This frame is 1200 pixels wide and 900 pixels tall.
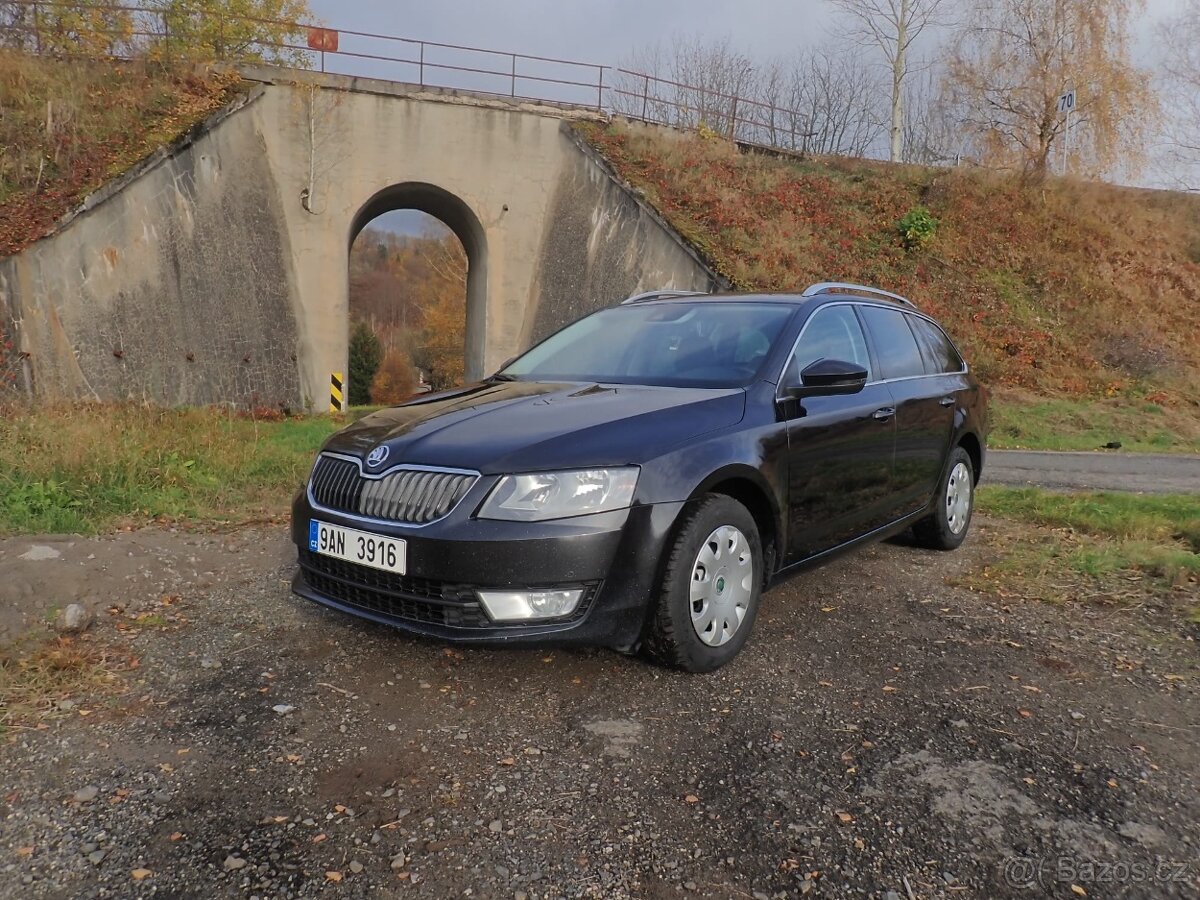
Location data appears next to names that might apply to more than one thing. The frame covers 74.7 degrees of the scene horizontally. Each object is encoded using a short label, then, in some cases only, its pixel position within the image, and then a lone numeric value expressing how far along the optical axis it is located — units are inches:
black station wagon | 111.7
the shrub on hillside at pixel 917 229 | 776.9
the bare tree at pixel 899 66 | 1100.5
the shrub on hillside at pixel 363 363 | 1695.4
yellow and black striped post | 617.6
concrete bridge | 534.3
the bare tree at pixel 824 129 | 948.6
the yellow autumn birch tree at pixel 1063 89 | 854.5
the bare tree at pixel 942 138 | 920.3
